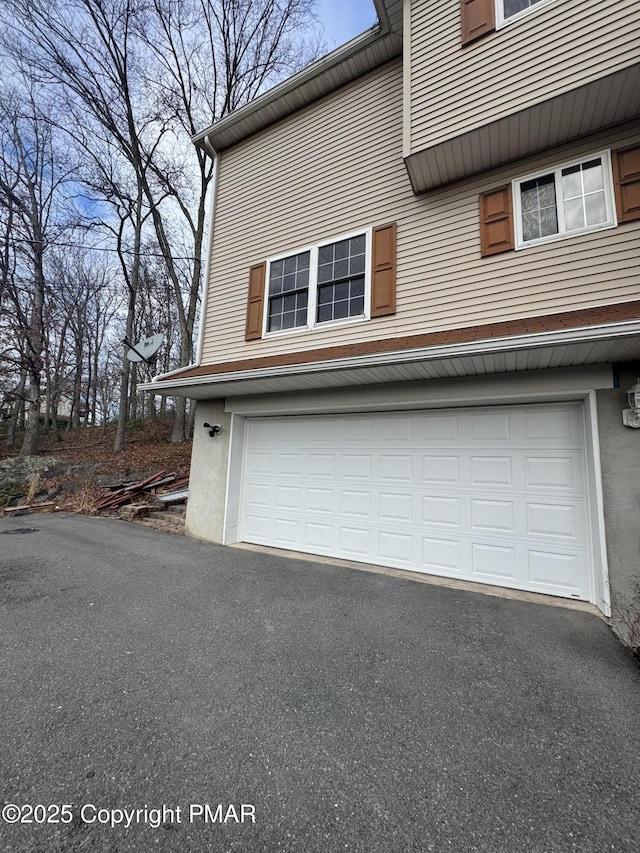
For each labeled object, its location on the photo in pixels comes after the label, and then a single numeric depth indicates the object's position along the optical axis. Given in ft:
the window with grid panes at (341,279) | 17.61
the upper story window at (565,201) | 12.67
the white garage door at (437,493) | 12.75
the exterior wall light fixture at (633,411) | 10.85
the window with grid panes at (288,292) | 19.15
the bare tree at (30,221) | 41.52
